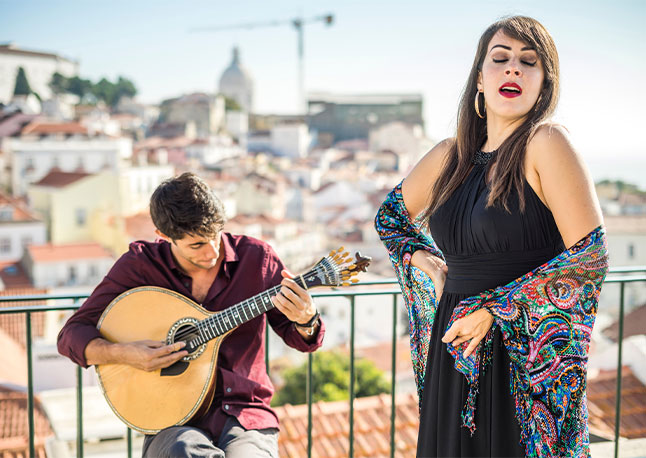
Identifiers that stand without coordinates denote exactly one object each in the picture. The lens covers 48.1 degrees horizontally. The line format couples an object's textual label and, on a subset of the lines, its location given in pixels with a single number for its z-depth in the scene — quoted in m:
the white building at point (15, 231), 41.41
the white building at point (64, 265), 38.16
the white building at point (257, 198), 50.44
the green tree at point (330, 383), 22.89
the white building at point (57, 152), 52.22
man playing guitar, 2.24
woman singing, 1.85
